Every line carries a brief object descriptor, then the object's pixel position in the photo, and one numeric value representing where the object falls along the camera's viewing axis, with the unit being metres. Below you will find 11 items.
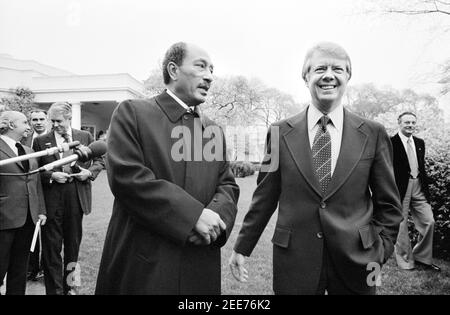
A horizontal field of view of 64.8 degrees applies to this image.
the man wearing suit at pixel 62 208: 3.98
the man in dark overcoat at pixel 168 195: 2.03
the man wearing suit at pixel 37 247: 4.92
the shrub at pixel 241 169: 23.31
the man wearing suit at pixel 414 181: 5.11
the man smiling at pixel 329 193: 2.10
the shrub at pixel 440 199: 5.55
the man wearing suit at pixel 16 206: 3.51
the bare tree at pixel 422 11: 8.78
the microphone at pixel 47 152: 2.11
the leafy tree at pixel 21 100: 24.34
